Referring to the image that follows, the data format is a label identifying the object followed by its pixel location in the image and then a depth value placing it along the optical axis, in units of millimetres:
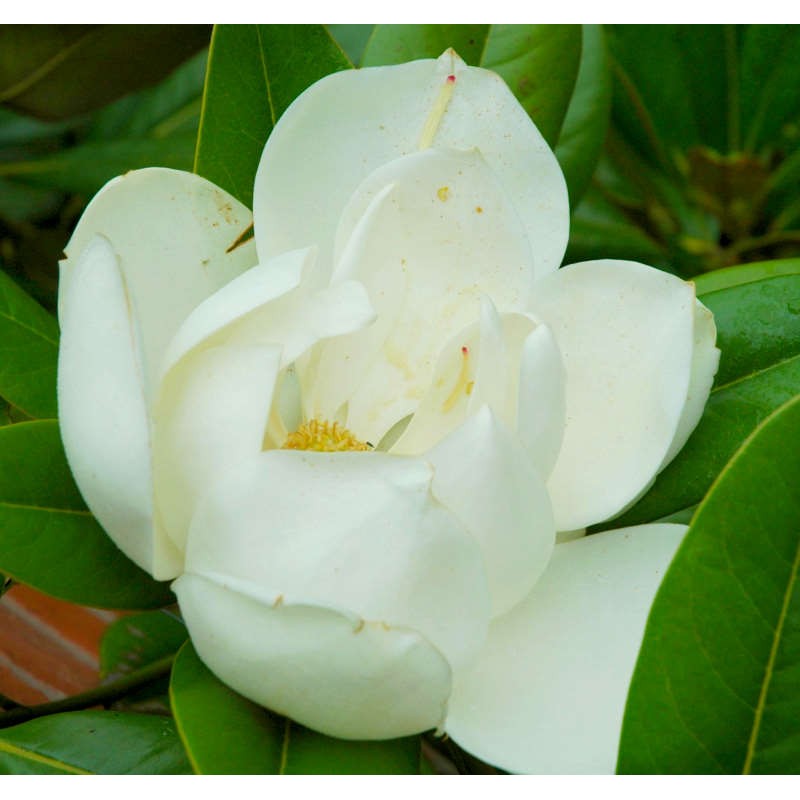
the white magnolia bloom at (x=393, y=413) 1240
